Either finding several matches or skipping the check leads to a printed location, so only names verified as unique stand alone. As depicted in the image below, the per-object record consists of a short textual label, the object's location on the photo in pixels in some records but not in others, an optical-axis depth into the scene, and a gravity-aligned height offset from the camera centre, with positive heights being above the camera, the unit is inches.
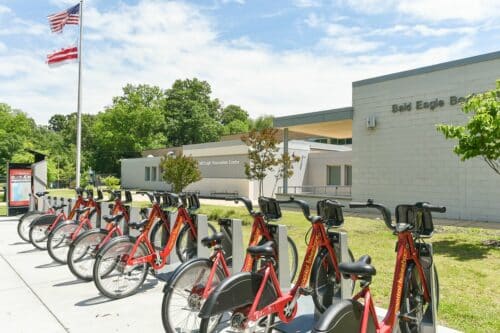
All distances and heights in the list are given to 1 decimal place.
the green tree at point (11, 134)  1115.3 +146.6
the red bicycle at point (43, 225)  275.1 -39.2
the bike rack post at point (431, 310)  116.1 -41.0
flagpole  531.6 +122.9
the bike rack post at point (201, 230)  189.9 -28.4
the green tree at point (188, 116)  1916.8 +279.9
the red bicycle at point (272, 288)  107.9 -35.4
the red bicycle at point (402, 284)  87.3 -30.1
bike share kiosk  493.0 -15.5
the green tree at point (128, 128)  1793.8 +204.2
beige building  482.0 +47.5
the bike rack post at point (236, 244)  168.4 -31.5
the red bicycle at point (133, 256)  168.9 -38.4
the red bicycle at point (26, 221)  311.0 -41.0
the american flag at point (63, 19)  523.5 +207.5
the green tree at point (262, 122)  1343.0 +180.5
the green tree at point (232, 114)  2266.2 +344.3
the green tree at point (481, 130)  292.8 +34.2
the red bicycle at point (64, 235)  234.4 -39.2
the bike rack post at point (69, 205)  311.1 -27.2
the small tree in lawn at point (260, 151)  657.0 +37.1
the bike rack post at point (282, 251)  148.6 -30.5
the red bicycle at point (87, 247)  194.9 -38.9
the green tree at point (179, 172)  674.2 +0.1
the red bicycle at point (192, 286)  123.4 -38.0
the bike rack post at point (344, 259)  131.4 -29.3
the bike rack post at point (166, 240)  202.5 -36.9
